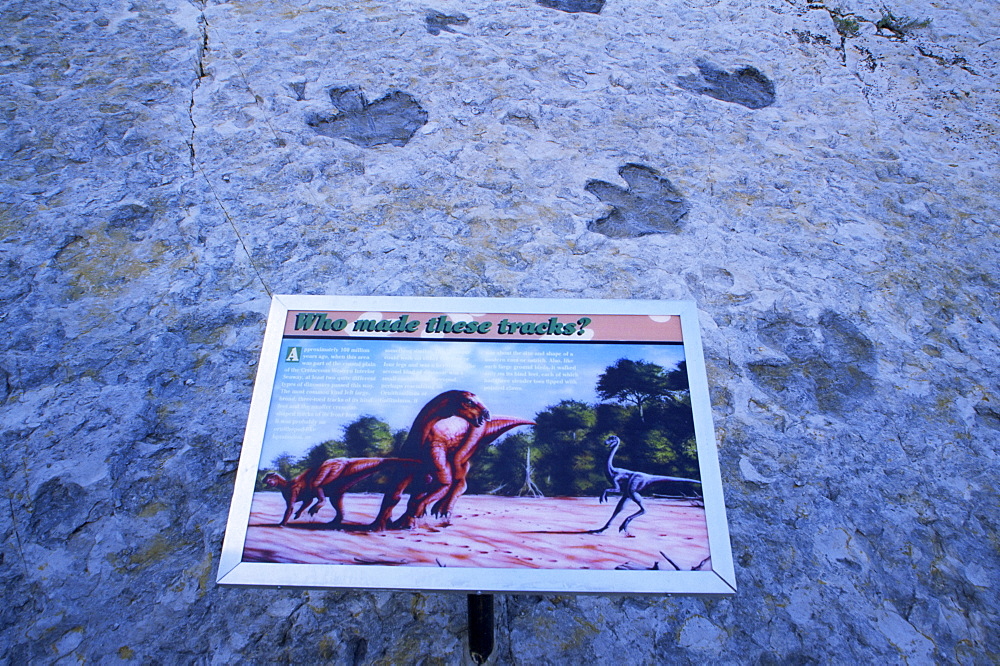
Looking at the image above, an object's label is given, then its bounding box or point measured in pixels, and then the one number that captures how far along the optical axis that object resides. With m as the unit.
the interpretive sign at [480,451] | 1.21
